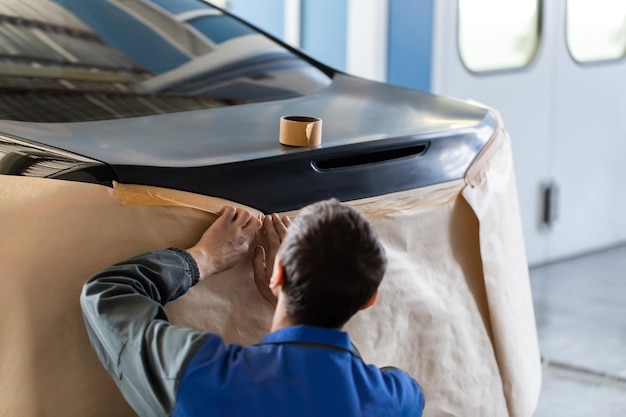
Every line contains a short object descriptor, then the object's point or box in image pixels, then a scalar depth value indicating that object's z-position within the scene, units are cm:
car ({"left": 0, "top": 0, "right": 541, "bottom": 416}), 284
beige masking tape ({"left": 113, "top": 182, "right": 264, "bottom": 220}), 289
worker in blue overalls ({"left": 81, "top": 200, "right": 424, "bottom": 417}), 267
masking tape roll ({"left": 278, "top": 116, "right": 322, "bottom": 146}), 315
